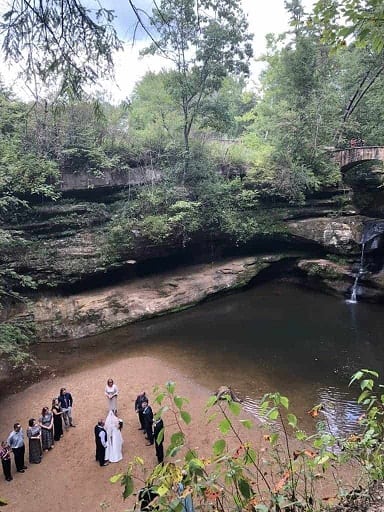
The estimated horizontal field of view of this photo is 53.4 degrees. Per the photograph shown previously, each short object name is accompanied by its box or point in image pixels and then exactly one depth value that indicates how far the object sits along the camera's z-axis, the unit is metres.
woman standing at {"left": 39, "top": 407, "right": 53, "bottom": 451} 8.15
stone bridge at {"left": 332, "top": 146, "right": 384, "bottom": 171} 17.75
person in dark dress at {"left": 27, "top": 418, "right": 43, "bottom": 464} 7.71
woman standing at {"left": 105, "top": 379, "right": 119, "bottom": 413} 9.13
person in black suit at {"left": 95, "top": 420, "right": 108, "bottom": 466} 7.57
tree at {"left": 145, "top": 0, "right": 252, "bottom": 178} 16.72
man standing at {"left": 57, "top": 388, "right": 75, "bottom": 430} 8.88
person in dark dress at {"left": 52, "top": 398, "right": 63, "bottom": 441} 8.52
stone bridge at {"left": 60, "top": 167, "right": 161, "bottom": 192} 16.80
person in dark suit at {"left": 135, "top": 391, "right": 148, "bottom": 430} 8.56
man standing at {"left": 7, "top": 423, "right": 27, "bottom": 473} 7.41
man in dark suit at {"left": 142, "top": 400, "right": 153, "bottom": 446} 8.03
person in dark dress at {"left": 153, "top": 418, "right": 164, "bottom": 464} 7.26
